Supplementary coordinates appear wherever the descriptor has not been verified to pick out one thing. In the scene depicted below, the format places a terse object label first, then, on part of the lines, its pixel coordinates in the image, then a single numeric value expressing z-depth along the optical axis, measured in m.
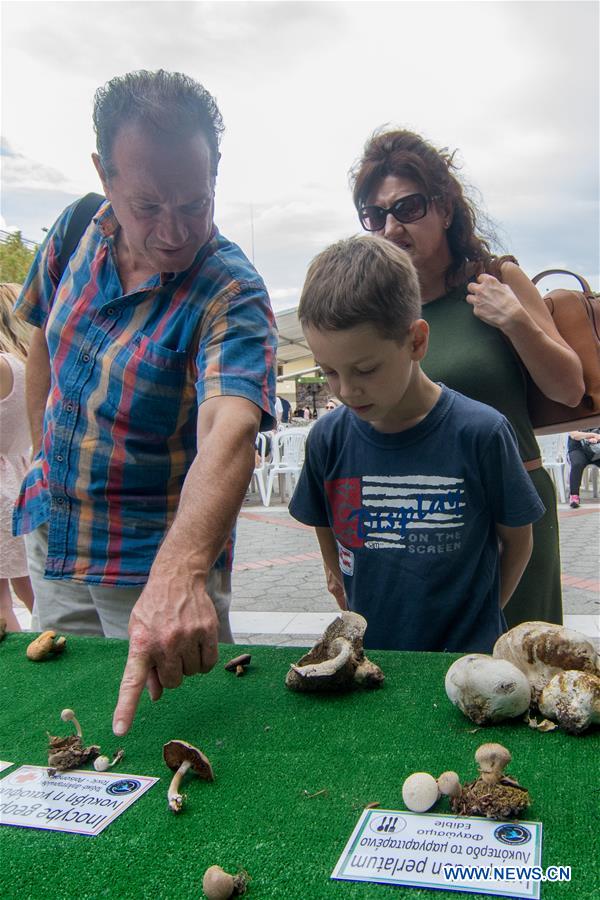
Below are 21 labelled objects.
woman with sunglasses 1.86
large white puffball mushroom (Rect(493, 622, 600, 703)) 1.13
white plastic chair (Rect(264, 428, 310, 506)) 9.83
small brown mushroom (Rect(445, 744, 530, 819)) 0.84
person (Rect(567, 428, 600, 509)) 8.13
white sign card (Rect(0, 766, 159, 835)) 0.93
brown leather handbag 1.94
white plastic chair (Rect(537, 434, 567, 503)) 9.40
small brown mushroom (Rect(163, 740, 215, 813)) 1.00
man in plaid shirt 1.51
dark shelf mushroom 1.26
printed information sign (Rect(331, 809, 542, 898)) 0.74
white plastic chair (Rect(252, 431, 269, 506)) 10.09
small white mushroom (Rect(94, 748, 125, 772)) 1.07
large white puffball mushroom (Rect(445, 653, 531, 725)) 1.08
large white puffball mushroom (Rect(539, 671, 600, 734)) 1.03
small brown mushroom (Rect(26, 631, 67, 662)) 1.58
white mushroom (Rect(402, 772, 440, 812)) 0.87
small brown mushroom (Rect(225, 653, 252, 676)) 1.42
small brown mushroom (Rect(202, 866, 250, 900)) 0.73
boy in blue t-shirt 1.48
